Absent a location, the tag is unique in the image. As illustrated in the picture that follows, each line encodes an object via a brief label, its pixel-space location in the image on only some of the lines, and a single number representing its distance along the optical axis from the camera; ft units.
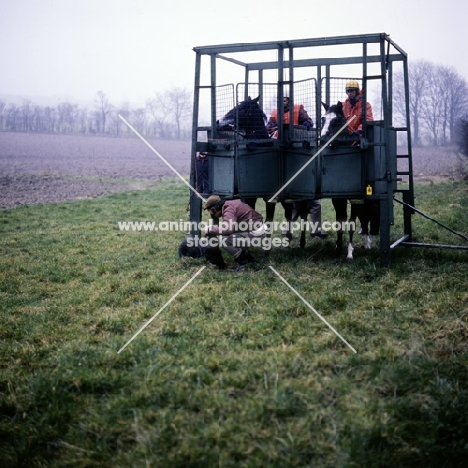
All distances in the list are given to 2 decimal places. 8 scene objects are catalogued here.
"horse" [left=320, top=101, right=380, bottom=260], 26.86
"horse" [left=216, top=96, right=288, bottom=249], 28.84
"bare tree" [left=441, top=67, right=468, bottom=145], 218.38
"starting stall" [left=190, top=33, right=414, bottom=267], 26.58
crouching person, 27.58
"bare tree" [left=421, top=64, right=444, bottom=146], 222.48
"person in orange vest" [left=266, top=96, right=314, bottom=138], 30.57
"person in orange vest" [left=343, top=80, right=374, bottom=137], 27.99
